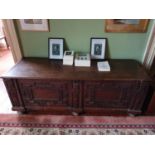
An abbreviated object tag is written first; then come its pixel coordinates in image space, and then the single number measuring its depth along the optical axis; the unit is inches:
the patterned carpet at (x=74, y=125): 65.7
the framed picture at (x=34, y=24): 66.1
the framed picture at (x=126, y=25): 64.3
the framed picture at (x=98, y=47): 70.6
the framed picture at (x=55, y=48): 71.6
